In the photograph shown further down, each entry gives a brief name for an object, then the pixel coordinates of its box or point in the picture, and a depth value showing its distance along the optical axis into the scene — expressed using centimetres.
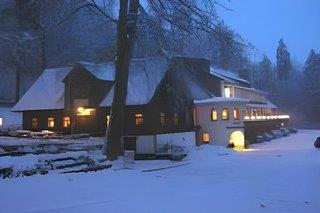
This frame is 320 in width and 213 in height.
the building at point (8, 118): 6305
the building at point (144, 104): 4131
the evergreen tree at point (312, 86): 10625
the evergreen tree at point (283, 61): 12319
